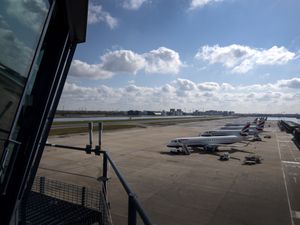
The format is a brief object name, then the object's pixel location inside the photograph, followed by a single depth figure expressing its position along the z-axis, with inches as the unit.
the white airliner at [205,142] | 1763.4
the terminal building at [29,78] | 129.5
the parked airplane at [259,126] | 2782.2
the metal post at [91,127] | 406.3
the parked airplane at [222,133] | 2384.1
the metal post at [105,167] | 316.0
